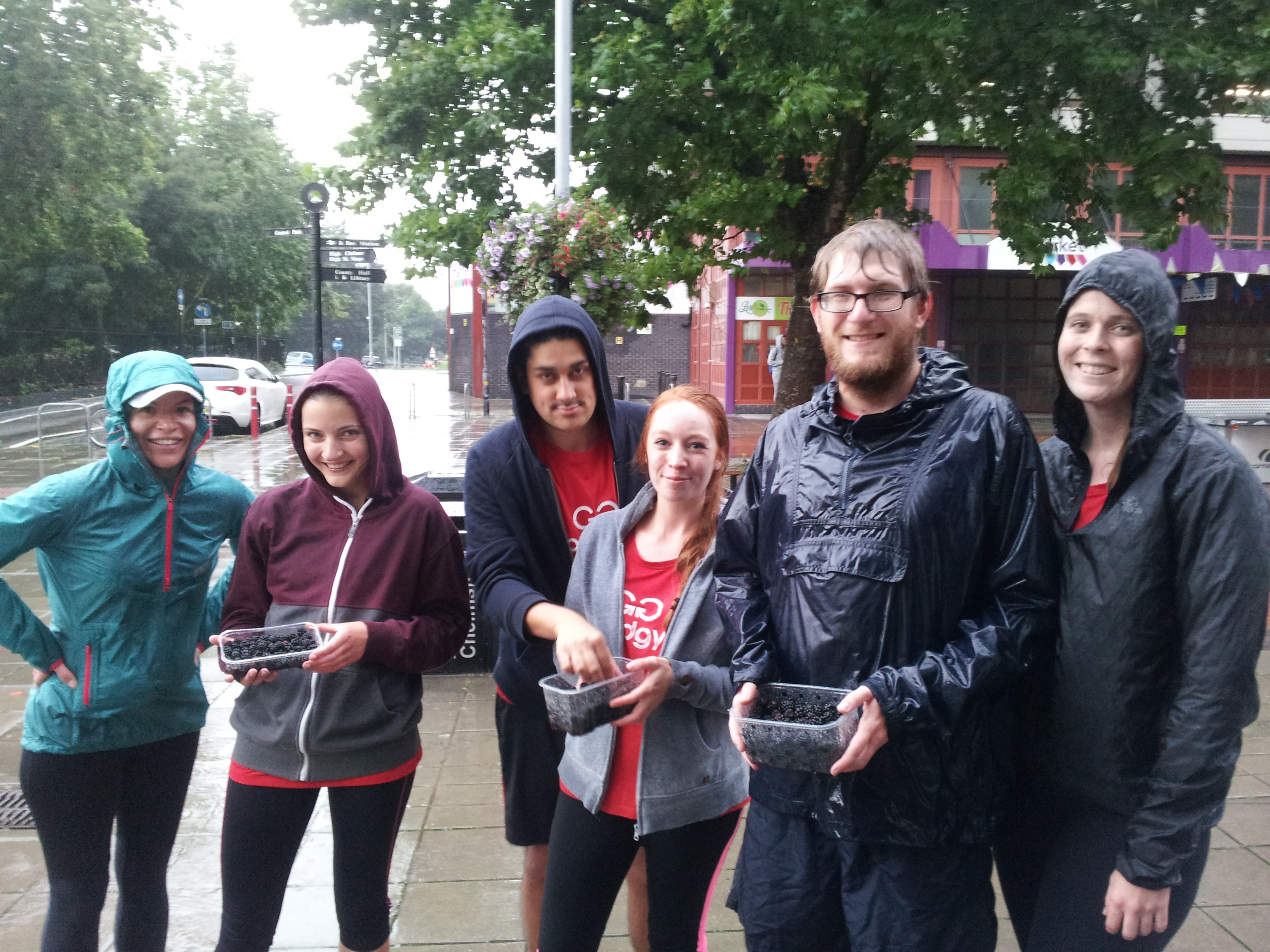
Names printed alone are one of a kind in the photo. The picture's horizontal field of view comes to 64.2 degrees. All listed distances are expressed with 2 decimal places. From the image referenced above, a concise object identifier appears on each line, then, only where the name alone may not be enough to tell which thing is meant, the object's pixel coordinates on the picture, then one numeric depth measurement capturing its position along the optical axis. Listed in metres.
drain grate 4.07
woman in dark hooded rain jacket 1.78
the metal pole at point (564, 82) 7.94
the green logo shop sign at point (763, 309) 26.98
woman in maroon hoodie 2.45
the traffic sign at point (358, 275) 12.45
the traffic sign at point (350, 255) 12.83
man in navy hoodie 2.59
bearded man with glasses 1.80
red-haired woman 2.31
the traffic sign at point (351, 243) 12.75
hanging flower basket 6.27
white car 20.62
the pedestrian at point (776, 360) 21.58
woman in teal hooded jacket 2.49
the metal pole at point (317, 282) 10.53
